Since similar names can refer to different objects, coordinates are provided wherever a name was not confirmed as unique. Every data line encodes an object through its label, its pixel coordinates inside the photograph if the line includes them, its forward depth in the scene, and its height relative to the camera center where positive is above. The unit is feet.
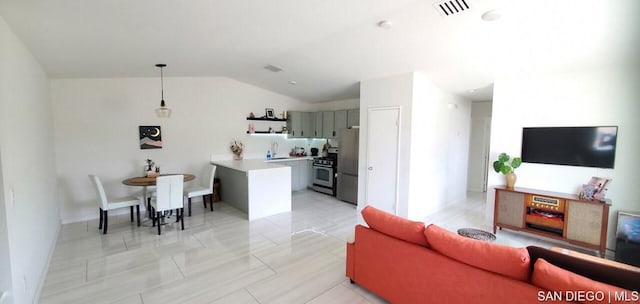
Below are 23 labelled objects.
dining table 13.87 -2.32
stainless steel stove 21.10 -2.81
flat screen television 11.61 -0.23
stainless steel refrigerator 18.67 -1.89
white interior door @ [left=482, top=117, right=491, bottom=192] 22.75 -0.70
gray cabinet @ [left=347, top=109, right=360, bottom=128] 19.31 +1.48
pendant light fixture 13.76 +1.30
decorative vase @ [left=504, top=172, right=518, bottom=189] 13.52 -1.94
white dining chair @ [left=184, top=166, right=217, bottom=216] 15.85 -3.15
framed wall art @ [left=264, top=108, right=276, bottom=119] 22.13 +1.99
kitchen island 15.75 -3.04
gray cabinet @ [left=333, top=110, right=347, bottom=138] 20.38 +1.32
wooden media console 11.14 -3.34
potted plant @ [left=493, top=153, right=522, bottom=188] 13.29 -1.31
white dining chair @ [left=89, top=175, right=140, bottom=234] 13.12 -3.33
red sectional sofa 4.83 -2.78
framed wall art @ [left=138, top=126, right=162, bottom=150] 17.03 -0.04
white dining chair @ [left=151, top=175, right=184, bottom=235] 13.19 -2.84
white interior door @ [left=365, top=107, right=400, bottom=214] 15.03 -1.10
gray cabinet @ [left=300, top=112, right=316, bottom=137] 23.40 +1.20
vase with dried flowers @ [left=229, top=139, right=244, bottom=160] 20.63 -0.88
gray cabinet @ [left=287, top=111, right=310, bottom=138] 22.90 +1.27
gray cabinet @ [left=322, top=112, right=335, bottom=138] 21.59 +1.06
